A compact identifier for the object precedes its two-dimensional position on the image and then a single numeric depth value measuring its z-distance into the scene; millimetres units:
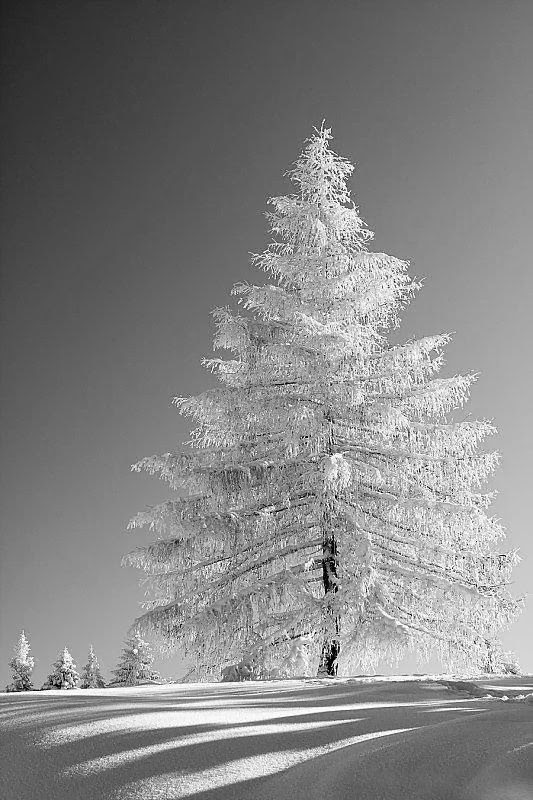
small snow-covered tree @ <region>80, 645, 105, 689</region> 27797
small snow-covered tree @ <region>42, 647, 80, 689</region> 26031
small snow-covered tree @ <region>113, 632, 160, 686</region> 23375
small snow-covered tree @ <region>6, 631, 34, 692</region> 28375
